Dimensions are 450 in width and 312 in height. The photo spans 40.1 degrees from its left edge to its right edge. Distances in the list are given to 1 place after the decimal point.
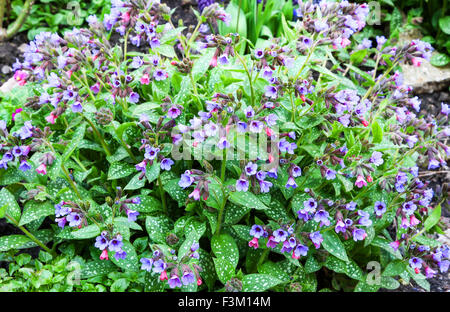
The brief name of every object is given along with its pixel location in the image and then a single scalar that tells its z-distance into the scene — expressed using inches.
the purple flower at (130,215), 30.4
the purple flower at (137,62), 32.7
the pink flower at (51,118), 31.7
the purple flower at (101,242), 29.7
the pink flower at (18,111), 36.3
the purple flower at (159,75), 32.5
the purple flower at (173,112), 30.8
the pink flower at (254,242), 31.0
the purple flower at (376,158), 31.2
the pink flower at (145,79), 32.1
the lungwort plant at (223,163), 30.2
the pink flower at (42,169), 30.6
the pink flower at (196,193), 28.5
